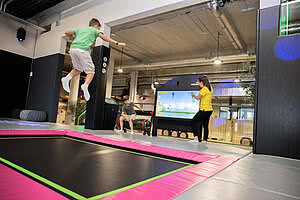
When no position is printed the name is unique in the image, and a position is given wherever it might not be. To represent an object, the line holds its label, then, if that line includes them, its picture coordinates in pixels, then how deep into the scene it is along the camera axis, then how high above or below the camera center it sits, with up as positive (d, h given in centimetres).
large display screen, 381 +29
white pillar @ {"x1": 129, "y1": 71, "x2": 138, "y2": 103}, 1128 +176
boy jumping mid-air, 301 +96
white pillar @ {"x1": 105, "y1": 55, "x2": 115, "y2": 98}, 894 +170
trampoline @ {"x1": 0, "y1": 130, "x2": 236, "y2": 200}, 88 -36
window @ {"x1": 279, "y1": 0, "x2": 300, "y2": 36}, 232 +128
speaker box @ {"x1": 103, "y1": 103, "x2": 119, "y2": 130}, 448 -2
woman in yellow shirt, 345 +20
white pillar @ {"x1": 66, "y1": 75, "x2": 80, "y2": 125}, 812 +47
